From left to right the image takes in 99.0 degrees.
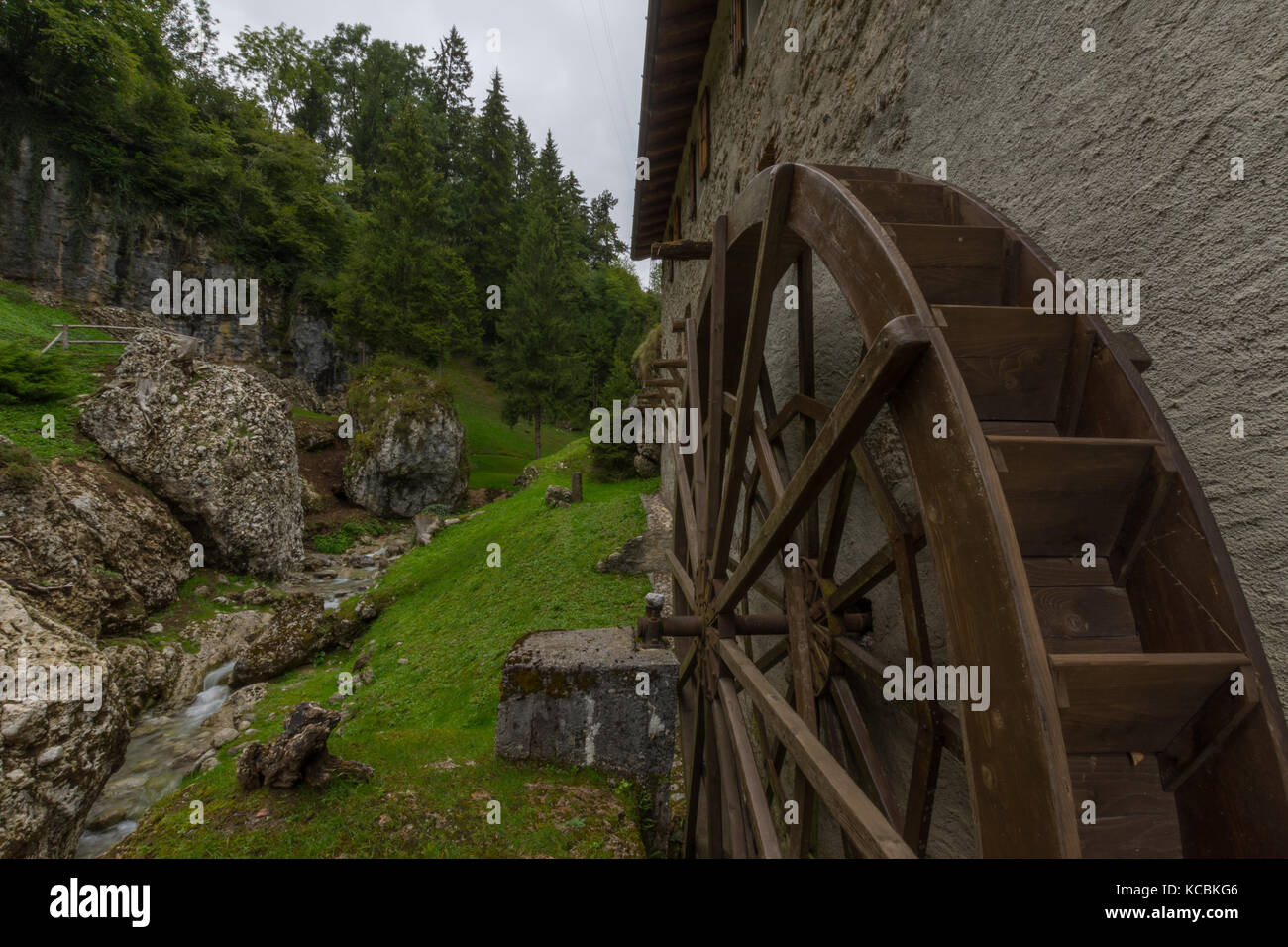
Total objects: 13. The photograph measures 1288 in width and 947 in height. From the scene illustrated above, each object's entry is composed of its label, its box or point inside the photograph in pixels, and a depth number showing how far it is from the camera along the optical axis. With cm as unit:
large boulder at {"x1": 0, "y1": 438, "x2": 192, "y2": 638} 764
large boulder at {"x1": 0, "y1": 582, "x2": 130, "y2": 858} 448
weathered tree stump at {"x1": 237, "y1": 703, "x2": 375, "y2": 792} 366
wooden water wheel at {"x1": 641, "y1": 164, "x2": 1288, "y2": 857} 122
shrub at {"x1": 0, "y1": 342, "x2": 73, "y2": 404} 1050
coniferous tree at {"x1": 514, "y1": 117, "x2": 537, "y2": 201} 4394
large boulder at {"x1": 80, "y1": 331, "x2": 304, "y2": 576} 1104
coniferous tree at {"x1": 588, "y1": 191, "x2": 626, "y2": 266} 4996
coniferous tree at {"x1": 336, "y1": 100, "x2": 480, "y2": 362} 2269
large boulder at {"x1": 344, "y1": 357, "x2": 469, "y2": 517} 1889
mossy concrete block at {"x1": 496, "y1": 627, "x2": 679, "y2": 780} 414
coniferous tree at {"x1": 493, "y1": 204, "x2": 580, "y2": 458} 2669
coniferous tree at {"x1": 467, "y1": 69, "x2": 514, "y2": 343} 3728
